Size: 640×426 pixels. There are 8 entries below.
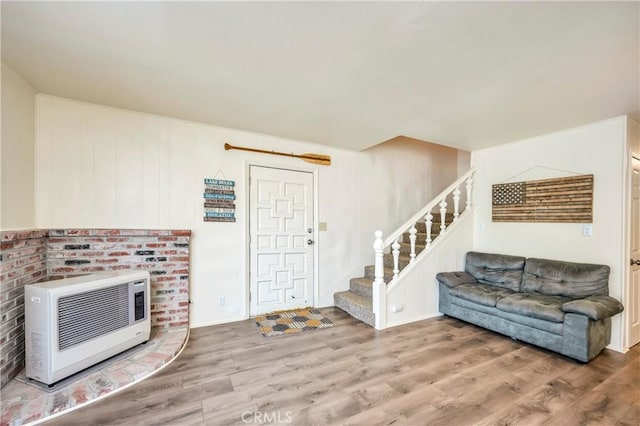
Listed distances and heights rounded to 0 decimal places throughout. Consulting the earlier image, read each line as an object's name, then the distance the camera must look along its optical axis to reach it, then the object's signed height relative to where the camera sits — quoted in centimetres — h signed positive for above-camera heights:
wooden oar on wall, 364 +81
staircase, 351 -111
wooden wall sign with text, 330 +15
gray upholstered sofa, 252 -96
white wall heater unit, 198 -88
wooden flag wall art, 311 +15
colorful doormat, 319 -138
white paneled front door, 363 -37
